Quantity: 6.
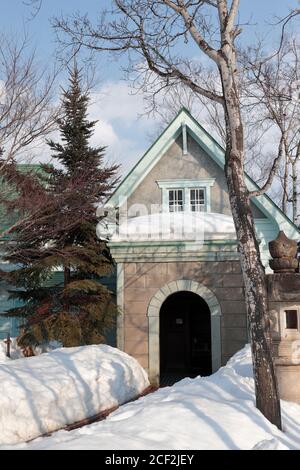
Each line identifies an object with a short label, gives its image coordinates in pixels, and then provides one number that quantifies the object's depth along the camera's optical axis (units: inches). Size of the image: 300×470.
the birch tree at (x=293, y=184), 856.3
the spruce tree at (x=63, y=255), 486.9
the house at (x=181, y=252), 500.7
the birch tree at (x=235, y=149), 246.8
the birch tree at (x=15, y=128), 387.2
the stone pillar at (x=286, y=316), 300.2
